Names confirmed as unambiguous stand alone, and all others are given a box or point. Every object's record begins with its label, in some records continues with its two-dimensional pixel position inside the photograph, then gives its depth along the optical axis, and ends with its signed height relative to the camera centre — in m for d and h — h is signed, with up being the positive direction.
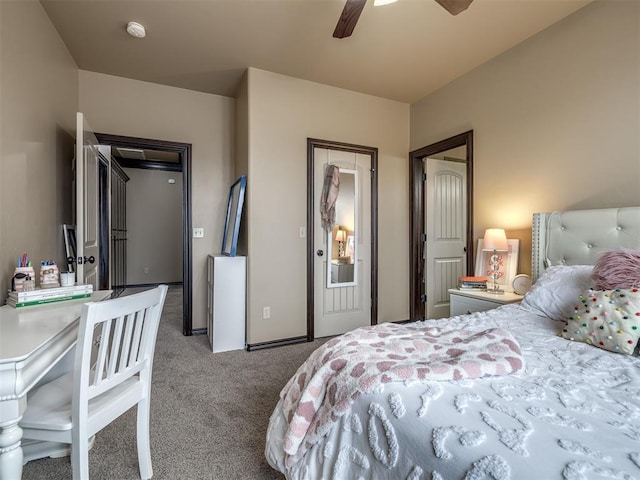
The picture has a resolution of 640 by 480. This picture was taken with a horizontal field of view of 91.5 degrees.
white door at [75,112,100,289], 2.23 +0.28
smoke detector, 2.41 +1.66
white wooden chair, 1.10 -0.64
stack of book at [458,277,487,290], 2.71 -0.40
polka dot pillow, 1.31 -0.37
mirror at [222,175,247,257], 3.10 +0.24
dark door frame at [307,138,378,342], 3.34 +0.20
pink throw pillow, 1.54 -0.17
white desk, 0.93 -0.40
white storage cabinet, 3.03 -0.63
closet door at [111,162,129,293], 5.16 +0.20
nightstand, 2.37 -0.51
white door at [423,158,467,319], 3.81 +0.08
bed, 0.69 -0.47
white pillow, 1.80 -0.32
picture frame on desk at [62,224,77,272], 2.61 -0.05
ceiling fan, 1.71 +1.30
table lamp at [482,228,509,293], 2.62 -0.07
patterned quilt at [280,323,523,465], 1.01 -0.44
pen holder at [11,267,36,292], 1.67 -0.20
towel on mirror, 3.42 +0.45
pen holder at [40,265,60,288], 1.81 -0.22
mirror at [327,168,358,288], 3.52 +0.00
